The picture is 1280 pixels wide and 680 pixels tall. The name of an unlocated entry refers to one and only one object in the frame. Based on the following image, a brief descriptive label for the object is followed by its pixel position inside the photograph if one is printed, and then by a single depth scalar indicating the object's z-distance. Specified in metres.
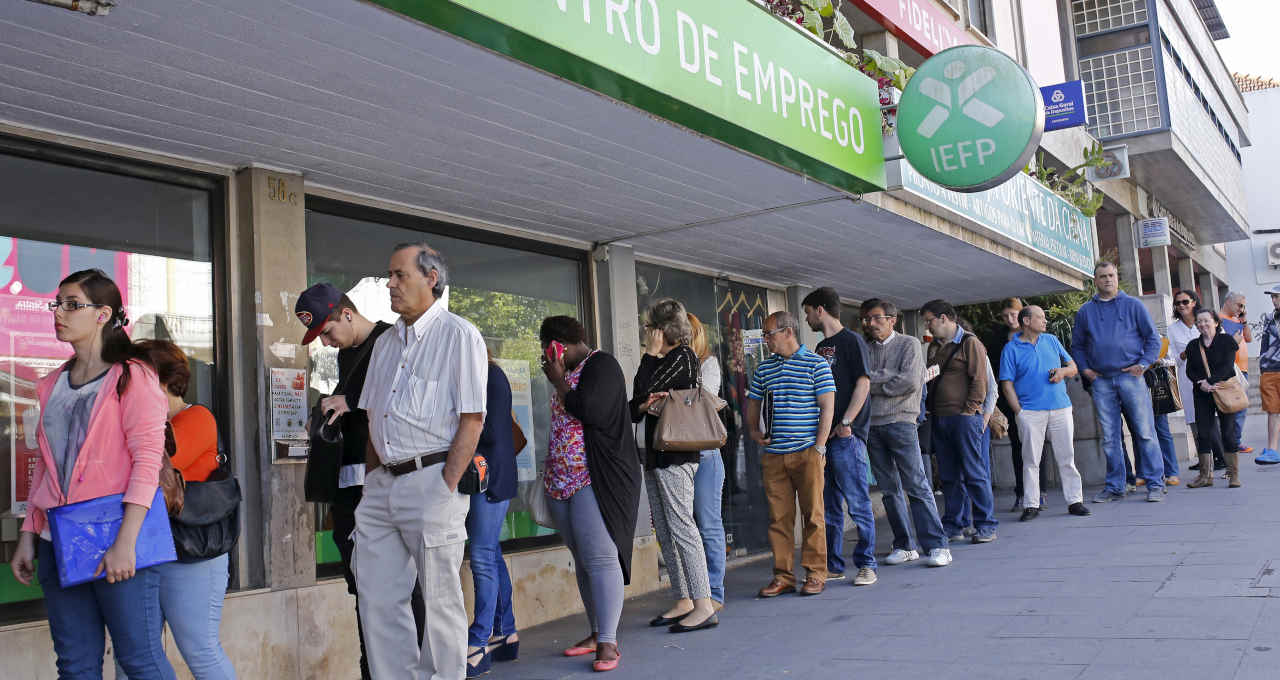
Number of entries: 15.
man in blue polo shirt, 8.96
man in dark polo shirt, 6.79
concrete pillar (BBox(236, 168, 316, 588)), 5.24
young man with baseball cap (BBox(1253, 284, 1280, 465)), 10.17
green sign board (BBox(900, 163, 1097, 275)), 7.92
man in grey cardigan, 7.21
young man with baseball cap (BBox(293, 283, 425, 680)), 4.36
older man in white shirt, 3.64
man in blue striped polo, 6.47
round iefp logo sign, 7.23
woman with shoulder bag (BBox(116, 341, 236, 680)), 3.57
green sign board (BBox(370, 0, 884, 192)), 3.99
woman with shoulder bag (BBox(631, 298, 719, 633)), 5.67
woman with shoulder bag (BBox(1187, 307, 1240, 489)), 9.80
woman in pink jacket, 3.34
